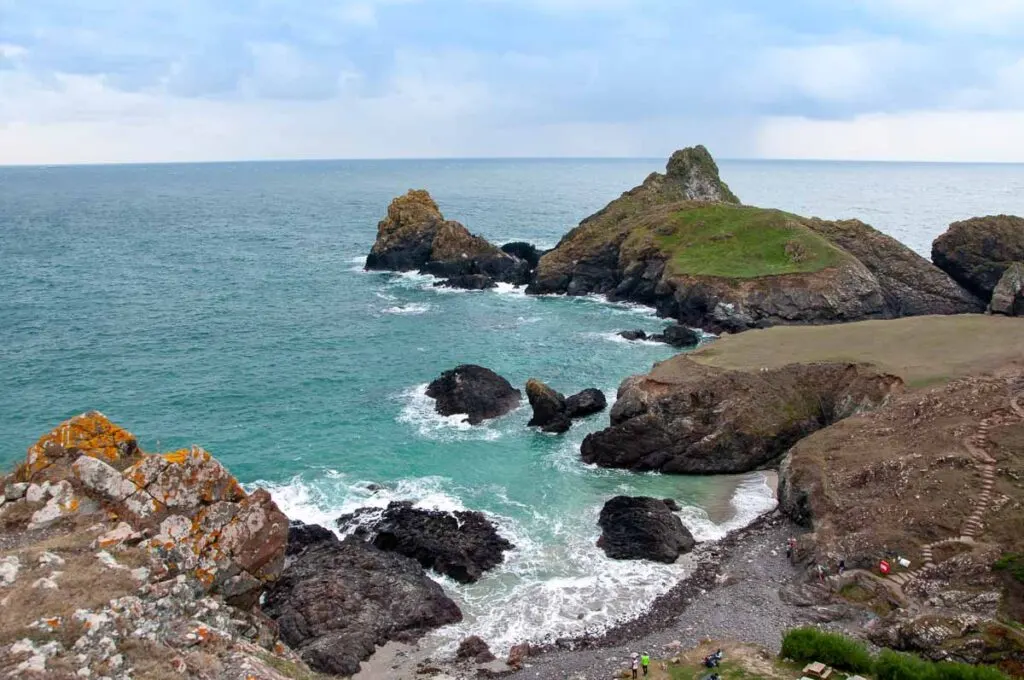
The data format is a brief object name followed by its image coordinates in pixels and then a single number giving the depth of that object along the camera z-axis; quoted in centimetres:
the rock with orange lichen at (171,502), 2439
